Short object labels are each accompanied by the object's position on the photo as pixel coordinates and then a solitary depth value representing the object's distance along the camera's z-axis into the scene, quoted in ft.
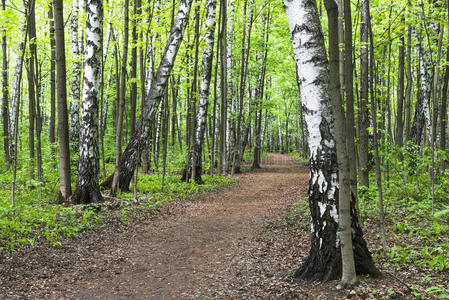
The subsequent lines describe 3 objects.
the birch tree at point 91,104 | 27.14
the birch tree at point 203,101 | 43.55
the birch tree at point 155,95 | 34.71
